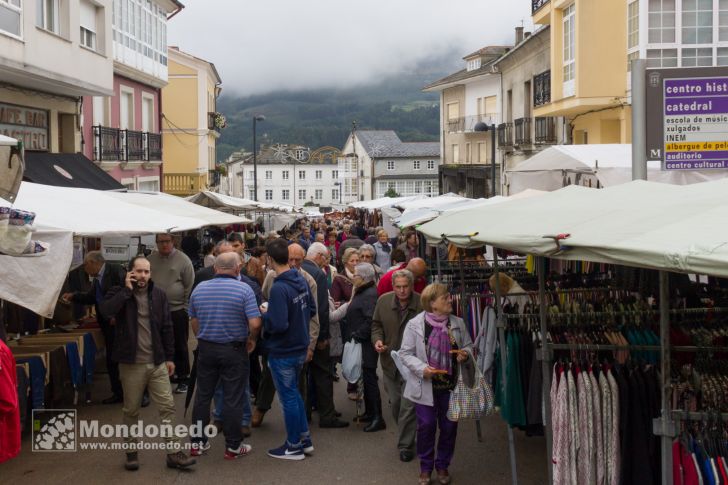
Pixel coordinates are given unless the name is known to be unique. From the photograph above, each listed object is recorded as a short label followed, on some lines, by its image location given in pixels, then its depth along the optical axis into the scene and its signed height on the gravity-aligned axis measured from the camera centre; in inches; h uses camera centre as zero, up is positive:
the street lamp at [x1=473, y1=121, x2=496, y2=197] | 941.2 +95.3
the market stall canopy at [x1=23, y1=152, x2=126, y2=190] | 693.9 +42.8
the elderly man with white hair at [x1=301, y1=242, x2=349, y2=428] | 350.3 -59.8
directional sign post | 358.9 +40.8
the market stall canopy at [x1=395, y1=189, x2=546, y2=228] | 560.1 +2.7
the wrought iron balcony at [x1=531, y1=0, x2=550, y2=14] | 1080.1 +266.9
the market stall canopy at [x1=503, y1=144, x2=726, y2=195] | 400.7 +26.4
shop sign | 693.9 +81.0
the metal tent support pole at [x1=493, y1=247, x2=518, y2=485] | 265.9 -42.0
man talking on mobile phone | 291.7 -41.9
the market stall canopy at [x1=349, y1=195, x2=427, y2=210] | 1138.3 +21.5
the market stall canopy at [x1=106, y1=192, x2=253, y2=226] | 489.4 +8.3
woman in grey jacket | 279.3 -47.3
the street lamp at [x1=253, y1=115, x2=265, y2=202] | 1450.2 +167.7
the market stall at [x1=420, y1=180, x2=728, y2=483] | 163.9 -6.8
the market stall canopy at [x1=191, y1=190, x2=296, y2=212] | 796.6 +16.7
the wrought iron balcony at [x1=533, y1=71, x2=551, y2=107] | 1080.2 +163.8
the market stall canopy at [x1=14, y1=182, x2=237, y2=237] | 335.9 +3.2
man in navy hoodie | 305.3 -42.2
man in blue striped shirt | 293.4 -38.7
